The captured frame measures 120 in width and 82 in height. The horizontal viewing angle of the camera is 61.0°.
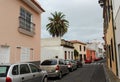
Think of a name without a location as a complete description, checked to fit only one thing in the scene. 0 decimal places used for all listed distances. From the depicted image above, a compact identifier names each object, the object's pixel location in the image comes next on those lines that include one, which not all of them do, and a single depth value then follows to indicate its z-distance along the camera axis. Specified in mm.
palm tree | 23970
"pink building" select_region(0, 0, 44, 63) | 6945
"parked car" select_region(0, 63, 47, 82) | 4010
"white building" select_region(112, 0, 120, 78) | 5337
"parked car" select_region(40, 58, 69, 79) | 7878
